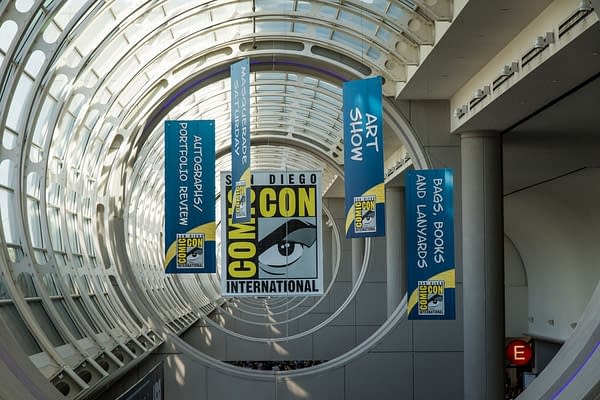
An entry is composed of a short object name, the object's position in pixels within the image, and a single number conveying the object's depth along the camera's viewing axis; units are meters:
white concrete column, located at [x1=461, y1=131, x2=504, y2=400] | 20.30
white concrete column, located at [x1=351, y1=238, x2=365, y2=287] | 41.91
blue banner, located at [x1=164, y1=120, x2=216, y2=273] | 17.44
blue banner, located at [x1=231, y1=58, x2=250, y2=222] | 14.79
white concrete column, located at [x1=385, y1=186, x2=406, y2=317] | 30.62
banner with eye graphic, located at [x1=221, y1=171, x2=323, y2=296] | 18.44
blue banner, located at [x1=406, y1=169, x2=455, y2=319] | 17.12
